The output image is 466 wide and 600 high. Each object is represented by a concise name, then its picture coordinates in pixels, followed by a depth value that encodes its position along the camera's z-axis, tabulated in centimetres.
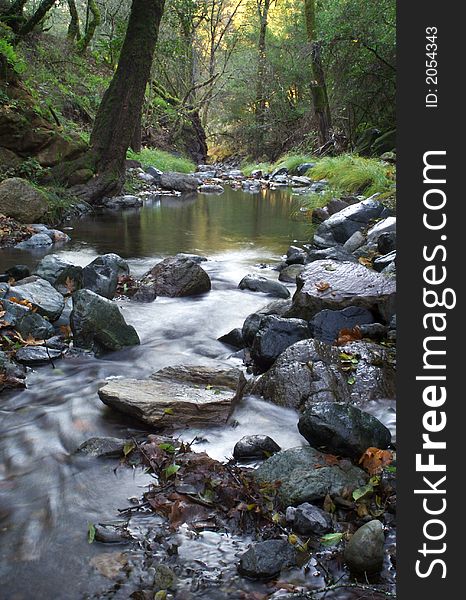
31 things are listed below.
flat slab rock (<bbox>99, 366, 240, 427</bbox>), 341
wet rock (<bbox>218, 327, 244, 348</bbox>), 499
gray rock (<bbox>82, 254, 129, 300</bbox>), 610
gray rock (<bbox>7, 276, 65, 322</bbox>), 507
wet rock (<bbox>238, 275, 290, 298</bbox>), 658
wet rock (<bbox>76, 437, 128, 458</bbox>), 309
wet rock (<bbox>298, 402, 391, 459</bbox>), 290
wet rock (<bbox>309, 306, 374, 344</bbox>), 452
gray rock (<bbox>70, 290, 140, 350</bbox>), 467
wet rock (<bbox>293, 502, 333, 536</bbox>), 238
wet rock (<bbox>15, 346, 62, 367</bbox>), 433
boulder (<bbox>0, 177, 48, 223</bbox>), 968
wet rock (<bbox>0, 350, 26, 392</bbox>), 389
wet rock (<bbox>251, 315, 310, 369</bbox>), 430
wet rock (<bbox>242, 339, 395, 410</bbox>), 369
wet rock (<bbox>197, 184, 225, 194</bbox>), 1895
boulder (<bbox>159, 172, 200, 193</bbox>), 1864
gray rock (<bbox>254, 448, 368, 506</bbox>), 257
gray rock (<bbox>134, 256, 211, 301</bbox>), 650
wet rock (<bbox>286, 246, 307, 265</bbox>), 800
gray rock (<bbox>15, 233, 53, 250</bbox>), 860
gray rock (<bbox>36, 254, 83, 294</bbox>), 595
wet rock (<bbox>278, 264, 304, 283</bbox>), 720
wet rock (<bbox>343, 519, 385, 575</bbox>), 213
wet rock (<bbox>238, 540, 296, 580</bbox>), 215
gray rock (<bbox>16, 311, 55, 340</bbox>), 464
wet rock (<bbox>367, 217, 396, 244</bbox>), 770
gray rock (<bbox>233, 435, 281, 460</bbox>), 306
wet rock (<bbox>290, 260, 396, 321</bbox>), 468
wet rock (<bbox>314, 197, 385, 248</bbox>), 903
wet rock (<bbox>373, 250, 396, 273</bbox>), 629
